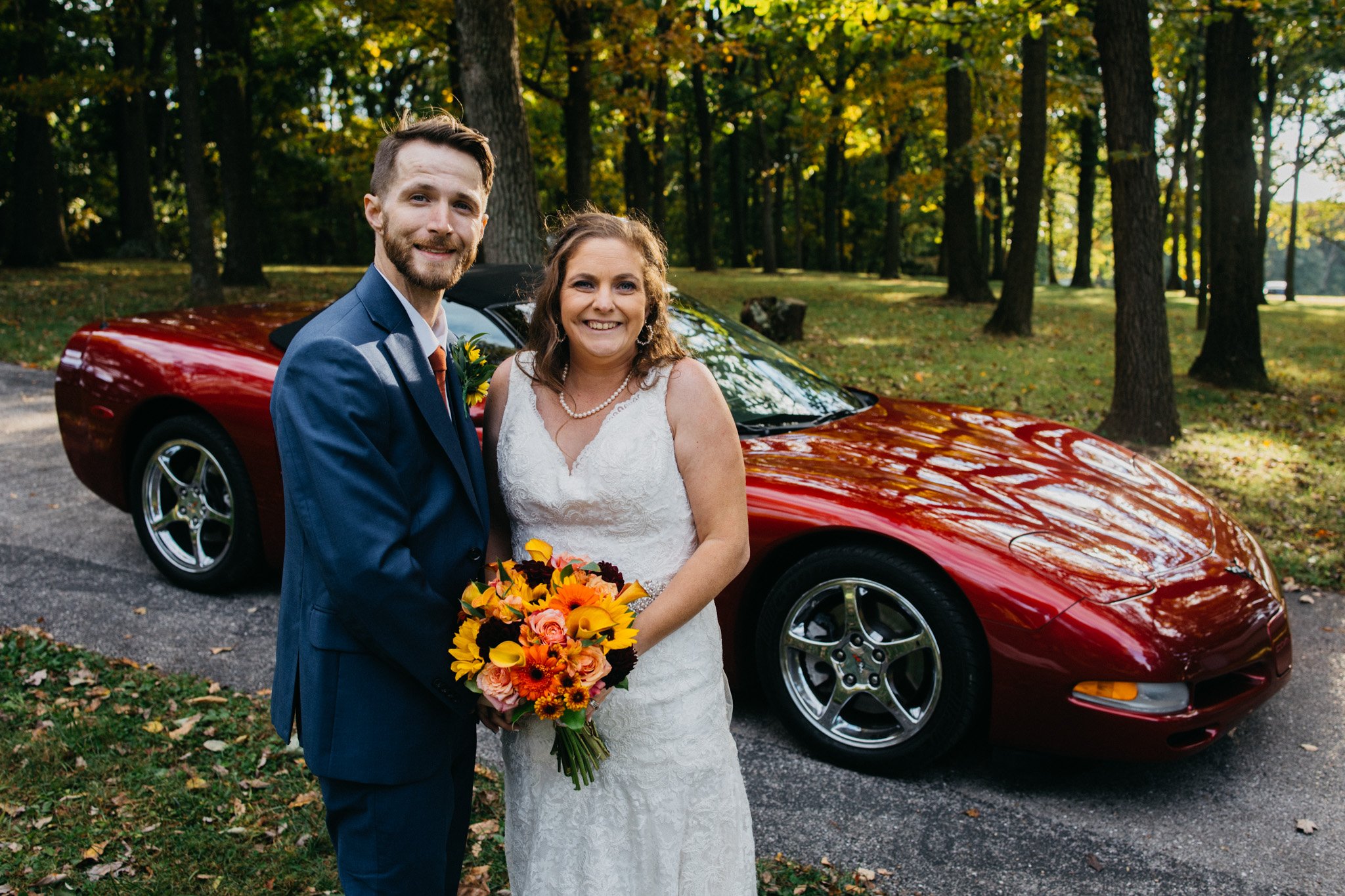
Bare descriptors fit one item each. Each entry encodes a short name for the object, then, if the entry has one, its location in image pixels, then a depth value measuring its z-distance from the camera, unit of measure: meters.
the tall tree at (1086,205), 28.06
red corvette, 3.02
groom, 1.71
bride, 2.06
